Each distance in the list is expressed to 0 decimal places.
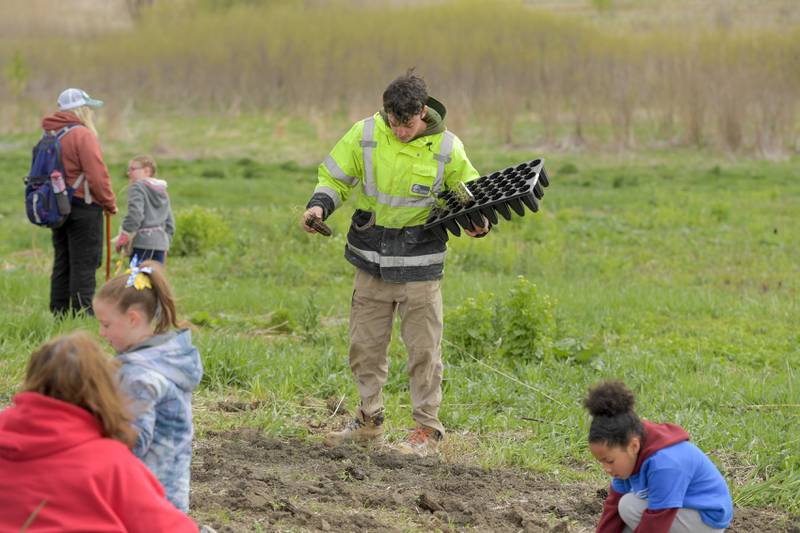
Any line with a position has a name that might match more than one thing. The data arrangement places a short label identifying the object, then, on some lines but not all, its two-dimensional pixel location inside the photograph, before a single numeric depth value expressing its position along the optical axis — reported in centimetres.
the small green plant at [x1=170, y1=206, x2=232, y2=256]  2612
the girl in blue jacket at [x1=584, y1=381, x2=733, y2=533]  832
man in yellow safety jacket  1206
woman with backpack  1717
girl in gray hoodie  1847
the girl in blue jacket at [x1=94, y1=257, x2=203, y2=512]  774
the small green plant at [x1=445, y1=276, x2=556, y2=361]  1609
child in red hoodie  650
